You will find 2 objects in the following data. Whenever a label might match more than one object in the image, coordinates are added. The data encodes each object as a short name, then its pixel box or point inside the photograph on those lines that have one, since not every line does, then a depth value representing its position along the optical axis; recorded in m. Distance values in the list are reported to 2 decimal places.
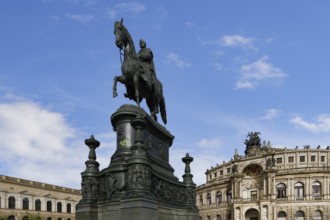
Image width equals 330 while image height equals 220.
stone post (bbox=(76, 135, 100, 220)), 10.89
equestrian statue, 11.99
